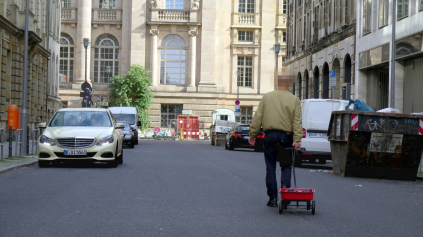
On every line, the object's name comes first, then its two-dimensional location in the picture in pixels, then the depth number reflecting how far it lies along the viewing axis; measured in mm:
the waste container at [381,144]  16516
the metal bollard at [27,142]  22103
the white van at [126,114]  45406
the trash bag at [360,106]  18641
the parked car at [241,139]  36750
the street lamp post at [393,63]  25938
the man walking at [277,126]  9797
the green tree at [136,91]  67812
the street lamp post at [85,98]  40344
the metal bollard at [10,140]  19703
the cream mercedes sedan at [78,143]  18031
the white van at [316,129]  21203
